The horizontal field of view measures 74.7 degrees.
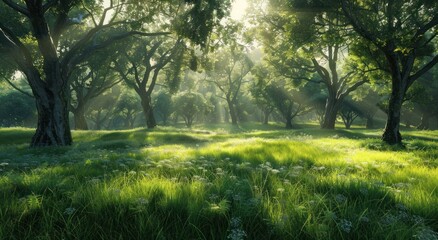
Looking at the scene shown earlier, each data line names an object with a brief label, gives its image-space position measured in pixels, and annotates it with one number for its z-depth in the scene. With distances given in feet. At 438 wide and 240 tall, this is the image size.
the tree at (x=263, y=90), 131.75
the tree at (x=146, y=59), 124.36
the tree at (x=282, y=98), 199.78
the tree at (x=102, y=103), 223.96
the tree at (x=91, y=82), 117.60
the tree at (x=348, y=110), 209.56
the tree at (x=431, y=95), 165.77
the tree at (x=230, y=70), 190.64
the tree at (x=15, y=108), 204.54
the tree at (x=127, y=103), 233.62
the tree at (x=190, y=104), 233.76
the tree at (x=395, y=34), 48.85
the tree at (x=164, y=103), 256.73
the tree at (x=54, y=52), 53.88
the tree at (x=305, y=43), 56.29
